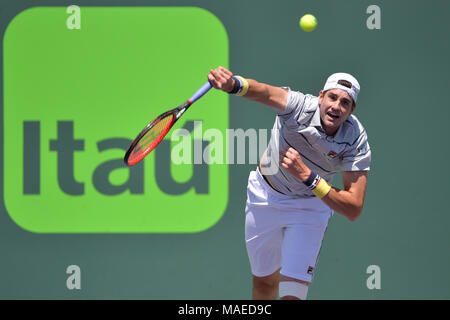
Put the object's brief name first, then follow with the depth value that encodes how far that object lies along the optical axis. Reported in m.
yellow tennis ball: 6.76
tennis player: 5.72
